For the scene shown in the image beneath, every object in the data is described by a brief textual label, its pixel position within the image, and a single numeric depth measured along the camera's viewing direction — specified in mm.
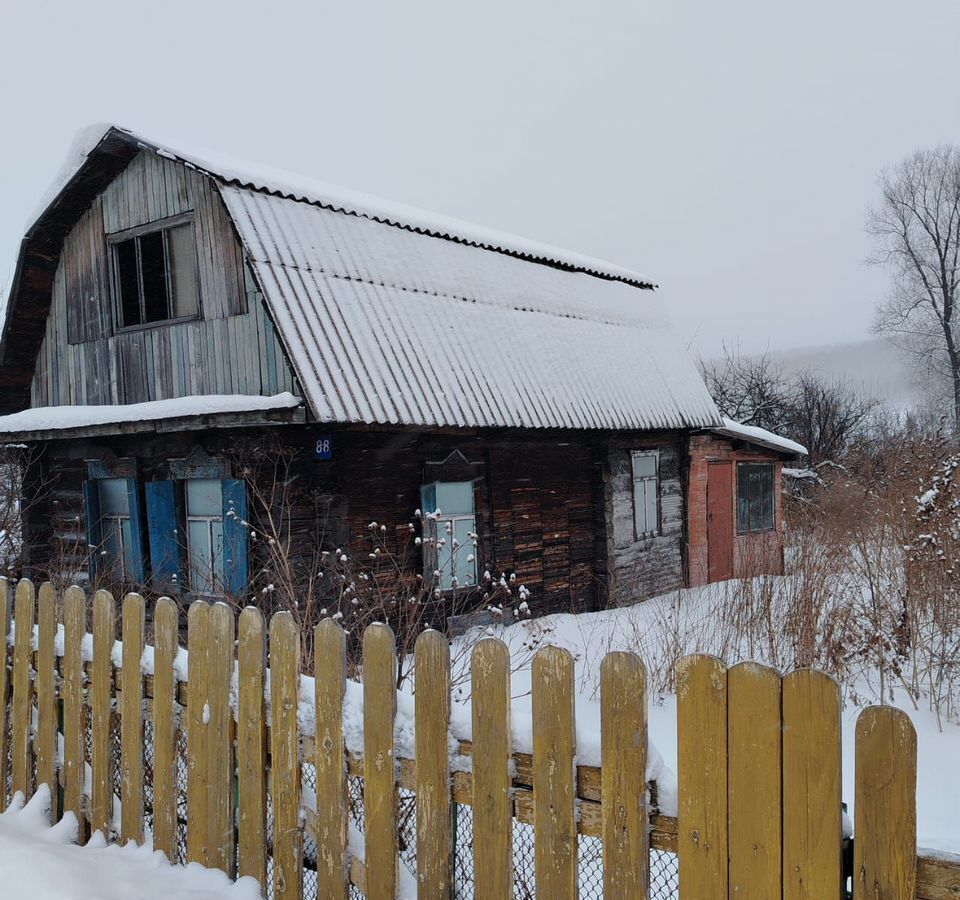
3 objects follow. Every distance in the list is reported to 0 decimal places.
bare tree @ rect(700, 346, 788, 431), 28219
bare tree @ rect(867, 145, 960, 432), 31719
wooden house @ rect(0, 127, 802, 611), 8344
